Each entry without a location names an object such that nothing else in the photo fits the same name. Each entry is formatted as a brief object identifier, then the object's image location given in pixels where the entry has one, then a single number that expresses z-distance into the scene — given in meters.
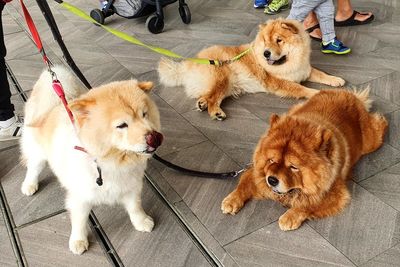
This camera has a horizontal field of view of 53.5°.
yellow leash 2.16
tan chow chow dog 3.21
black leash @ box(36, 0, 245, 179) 2.33
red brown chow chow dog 1.88
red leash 1.70
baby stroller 4.49
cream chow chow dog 1.59
